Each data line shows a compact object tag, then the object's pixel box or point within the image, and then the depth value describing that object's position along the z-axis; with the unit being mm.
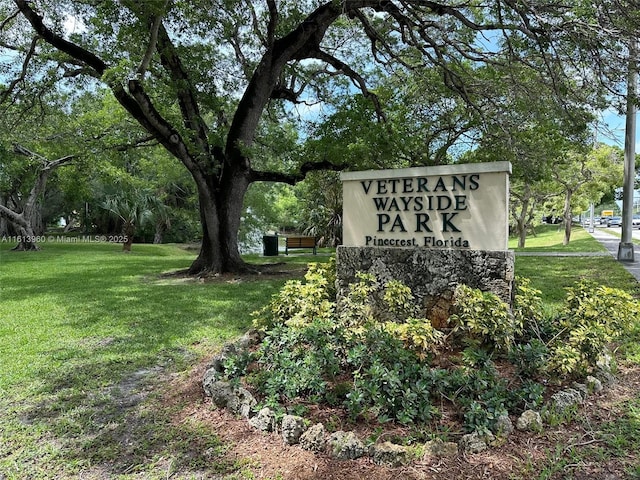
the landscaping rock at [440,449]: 2467
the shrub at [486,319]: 3439
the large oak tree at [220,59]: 7637
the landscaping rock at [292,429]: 2645
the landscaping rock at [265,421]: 2803
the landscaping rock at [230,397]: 3018
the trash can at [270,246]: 17453
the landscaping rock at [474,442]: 2514
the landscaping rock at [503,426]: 2629
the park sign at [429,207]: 4066
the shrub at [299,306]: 4125
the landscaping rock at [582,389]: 3078
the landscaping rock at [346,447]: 2480
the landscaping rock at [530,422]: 2691
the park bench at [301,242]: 17812
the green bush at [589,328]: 3207
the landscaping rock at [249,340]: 4153
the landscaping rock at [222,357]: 3691
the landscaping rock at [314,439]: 2561
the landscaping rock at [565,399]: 2879
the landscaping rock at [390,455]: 2422
